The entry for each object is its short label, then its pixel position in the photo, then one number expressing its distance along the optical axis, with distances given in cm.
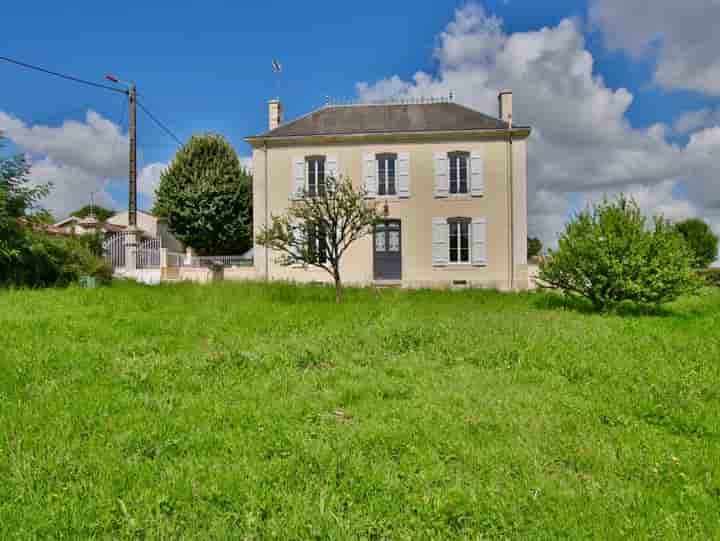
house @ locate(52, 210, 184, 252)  1715
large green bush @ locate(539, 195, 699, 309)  721
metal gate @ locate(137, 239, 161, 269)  1416
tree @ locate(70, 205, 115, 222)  3747
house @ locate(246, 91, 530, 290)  1402
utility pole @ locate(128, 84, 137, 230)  1261
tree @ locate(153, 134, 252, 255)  1795
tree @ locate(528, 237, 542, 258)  3479
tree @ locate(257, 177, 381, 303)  855
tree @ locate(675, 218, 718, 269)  2756
